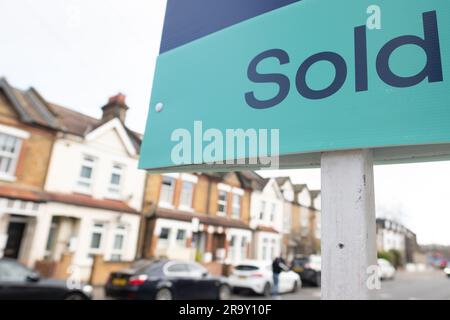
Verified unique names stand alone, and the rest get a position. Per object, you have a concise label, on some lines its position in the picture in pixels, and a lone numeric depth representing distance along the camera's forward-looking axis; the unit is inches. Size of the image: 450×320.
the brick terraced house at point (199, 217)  670.5
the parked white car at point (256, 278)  507.6
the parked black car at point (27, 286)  258.7
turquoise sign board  47.1
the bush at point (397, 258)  1566.2
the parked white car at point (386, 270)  936.0
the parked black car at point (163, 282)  356.5
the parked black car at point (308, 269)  665.0
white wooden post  46.0
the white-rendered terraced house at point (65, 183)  492.4
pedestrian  430.0
